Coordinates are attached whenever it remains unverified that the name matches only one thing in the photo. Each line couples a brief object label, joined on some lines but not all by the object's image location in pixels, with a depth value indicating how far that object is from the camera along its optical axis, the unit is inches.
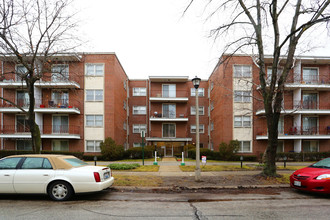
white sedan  237.3
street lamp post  348.5
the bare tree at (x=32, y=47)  352.4
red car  257.1
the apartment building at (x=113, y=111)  797.9
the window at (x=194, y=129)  1110.2
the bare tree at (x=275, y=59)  366.9
